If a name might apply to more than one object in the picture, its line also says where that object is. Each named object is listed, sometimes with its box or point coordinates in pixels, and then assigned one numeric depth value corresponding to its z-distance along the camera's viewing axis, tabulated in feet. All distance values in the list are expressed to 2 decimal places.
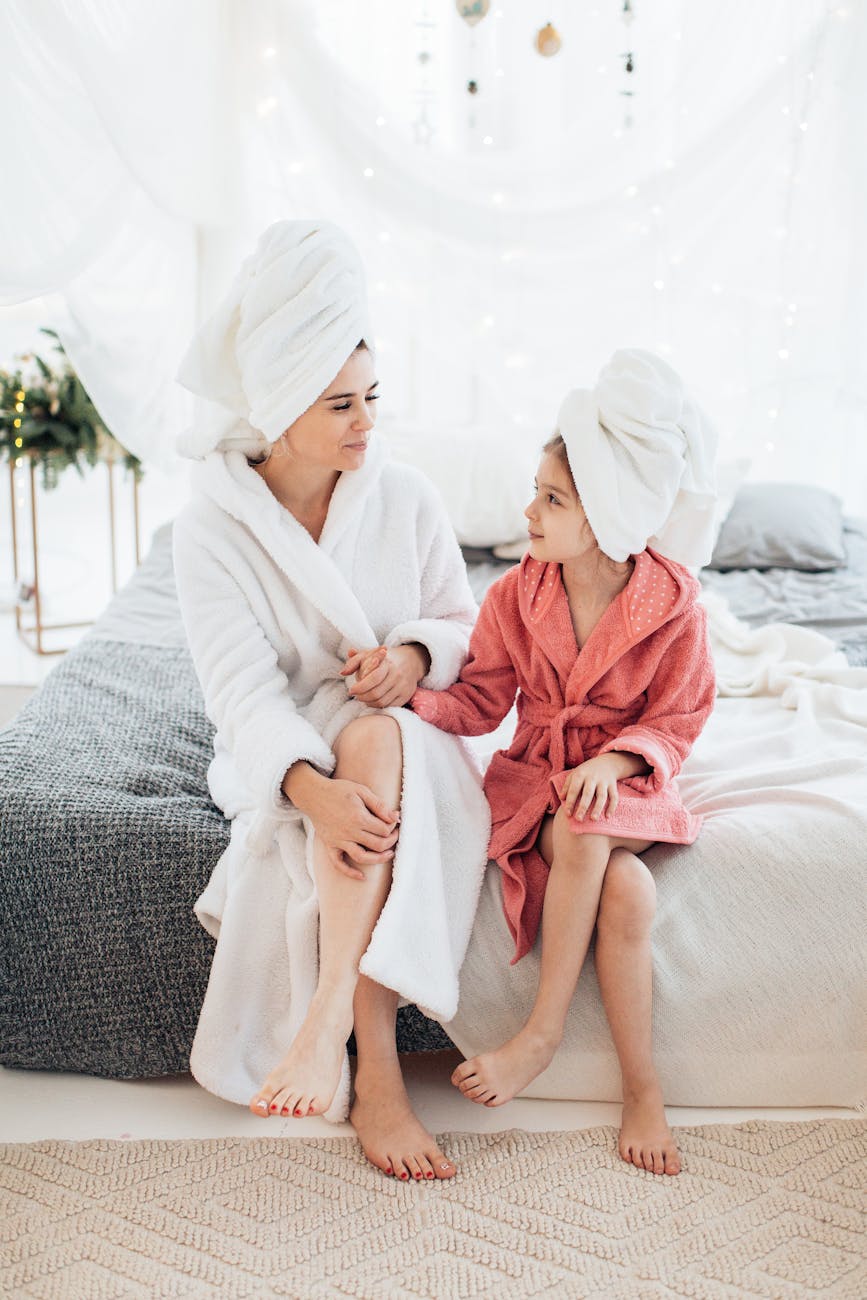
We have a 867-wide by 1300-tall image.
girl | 4.85
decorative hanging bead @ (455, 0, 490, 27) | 9.59
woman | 4.77
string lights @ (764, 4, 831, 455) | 10.02
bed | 4.98
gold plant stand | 11.25
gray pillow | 9.77
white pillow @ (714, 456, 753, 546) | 10.11
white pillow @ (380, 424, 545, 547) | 9.80
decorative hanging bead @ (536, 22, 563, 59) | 9.75
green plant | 10.85
